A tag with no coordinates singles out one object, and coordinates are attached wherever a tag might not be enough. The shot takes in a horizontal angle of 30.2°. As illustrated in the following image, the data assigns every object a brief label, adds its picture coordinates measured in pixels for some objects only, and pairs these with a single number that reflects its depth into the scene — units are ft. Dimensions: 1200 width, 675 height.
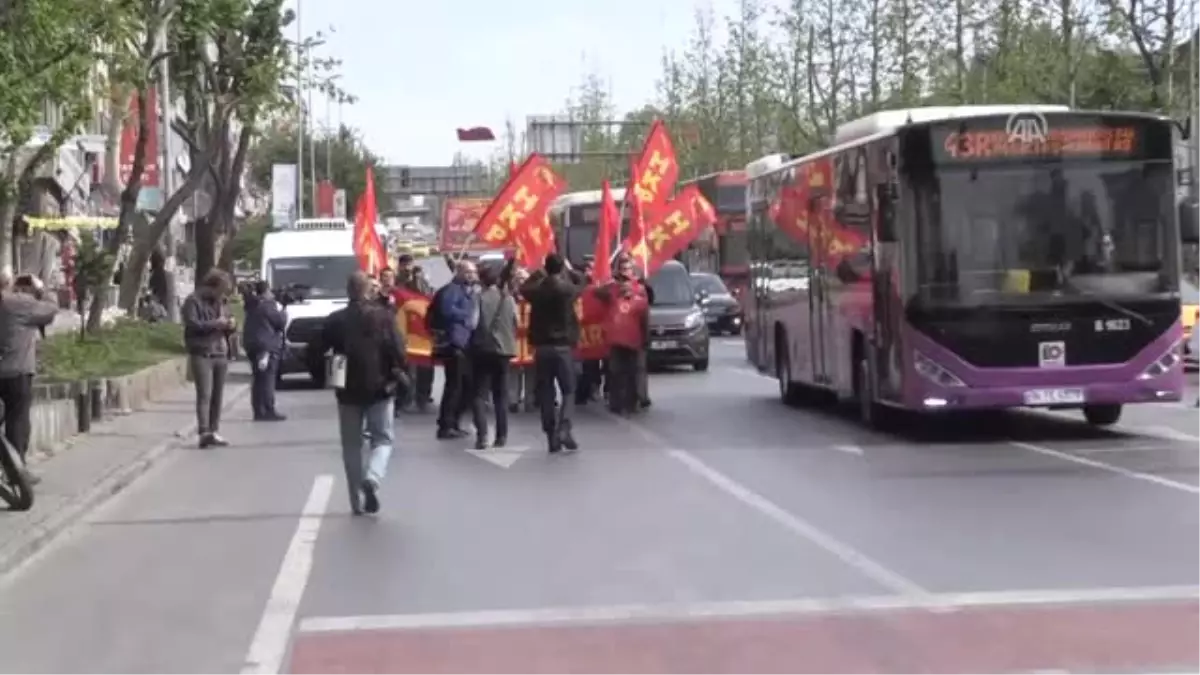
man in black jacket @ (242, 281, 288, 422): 94.17
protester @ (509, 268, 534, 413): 95.55
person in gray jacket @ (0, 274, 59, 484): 61.52
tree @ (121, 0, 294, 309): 131.34
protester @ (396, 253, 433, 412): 98.84
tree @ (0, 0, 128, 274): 66.44
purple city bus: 69.82
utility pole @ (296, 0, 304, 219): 140.24
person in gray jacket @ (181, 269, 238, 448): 80.23
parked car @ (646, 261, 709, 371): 124.36
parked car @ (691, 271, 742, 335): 176.56
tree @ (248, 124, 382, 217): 361.92
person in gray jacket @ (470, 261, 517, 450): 75.05
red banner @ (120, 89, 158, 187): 128.06
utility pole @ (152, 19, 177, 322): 140.67
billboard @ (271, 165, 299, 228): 253.03
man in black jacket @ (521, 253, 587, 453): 70.33
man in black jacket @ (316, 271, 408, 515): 55.26
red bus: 199.93
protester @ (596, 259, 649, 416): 88.84
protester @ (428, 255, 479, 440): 80.79
